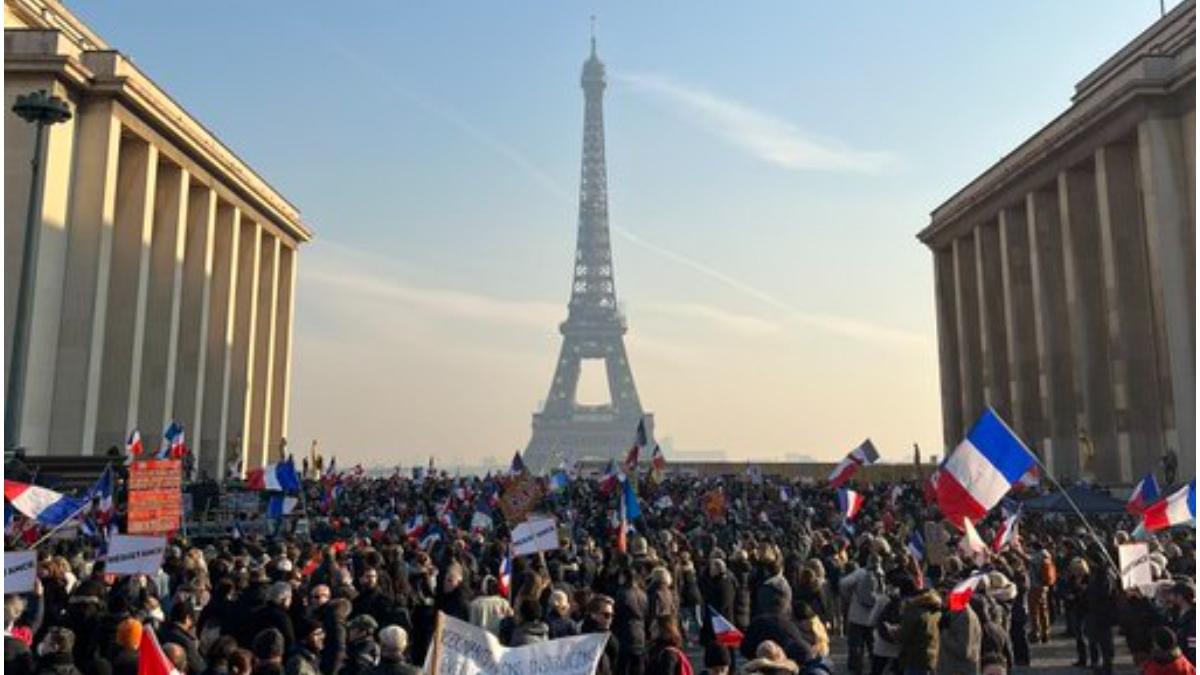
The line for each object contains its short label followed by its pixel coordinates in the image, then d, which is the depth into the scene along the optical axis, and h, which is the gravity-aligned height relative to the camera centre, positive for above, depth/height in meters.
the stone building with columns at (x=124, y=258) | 35.94 +9.80
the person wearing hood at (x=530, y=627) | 8.84 -0.96
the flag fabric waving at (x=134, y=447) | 25.09 +1.46
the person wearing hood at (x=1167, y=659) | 7.47 -1.04
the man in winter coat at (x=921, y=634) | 10.03 -1.16
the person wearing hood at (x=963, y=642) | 9.91 -1.22
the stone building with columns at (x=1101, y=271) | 39.44 +10.06
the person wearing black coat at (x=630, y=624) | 9.95 -1.11
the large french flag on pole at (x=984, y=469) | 11.84 +0.44
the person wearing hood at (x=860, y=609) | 12.51 -1.16
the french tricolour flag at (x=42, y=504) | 13.86 +0.07
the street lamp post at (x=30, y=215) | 18.34 +5.38
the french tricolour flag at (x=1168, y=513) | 13.94 -0.05
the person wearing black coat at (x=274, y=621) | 9.09 -0.94
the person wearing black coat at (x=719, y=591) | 12.91 -0.99
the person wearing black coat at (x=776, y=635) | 8.48 -1.00
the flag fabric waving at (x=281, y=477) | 22.67 +0.68
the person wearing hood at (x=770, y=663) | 6.91 -0.98
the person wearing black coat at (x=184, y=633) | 8.30 -0.96
